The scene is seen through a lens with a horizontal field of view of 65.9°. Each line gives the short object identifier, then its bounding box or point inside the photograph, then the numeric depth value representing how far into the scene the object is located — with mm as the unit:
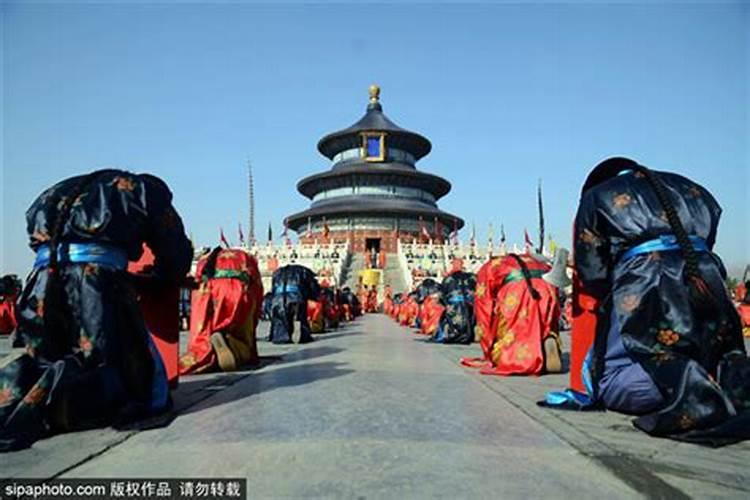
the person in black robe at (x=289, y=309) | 12086
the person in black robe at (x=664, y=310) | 3262
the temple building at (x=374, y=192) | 48812
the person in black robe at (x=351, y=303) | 25656
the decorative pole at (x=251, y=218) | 60188
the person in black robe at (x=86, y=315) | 3496
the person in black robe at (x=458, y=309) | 11891
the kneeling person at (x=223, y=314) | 6965
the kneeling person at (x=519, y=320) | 6902
